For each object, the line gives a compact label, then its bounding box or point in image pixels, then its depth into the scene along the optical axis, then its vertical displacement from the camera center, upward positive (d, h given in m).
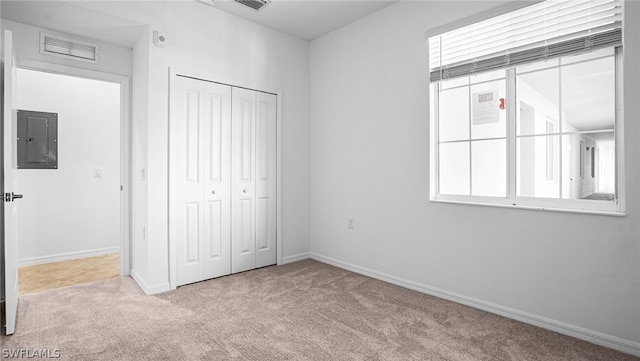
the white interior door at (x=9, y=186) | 2.14 -0.04
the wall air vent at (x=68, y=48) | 3.02 +1.22
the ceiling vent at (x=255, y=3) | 3.15 +1.66
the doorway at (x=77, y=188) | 3.58 -0.11
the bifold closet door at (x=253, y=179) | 3.52 +0.01
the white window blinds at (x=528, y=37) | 2.12 +1.03
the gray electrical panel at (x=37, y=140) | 3.82 +0.46
